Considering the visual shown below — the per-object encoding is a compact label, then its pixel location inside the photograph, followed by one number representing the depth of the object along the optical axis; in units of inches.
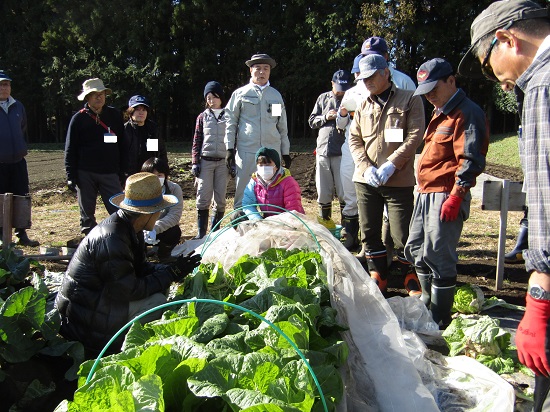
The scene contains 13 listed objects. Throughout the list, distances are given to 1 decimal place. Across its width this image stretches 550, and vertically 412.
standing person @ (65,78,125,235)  220.1
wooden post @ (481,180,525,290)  177.5
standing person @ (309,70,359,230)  235.5
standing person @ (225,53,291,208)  234.7
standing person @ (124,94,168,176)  235.6
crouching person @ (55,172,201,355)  119.6
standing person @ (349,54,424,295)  158.7
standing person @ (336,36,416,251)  202.5
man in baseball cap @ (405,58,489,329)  134.1
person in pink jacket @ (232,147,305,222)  195.0
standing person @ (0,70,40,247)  238.8
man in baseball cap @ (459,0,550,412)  62.7
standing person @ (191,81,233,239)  248.1
